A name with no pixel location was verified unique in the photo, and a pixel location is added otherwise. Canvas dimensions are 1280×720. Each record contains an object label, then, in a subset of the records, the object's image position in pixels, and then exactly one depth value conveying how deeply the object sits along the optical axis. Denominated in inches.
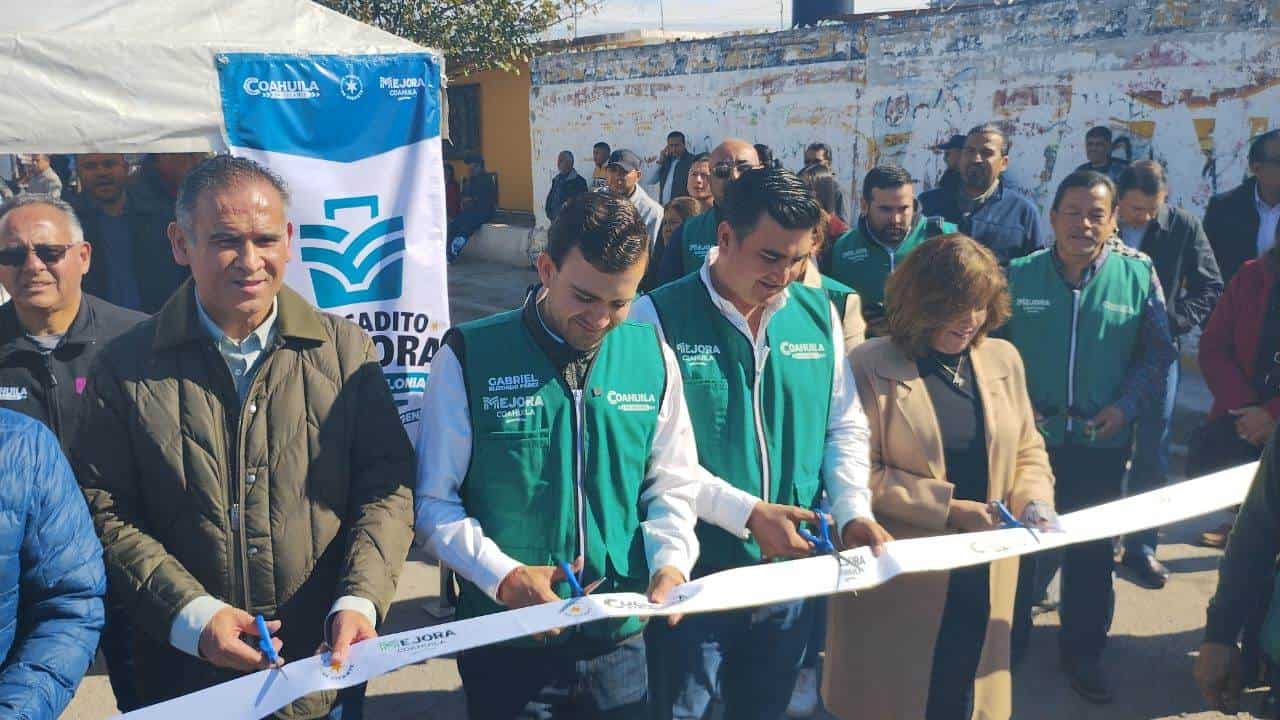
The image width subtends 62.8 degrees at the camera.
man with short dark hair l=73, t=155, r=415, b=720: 90.1
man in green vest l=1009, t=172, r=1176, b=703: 161.9
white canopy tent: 148.3
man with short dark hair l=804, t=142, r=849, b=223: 391.6
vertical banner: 157.6
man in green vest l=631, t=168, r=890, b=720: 113.7
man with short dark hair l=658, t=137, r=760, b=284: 213.9
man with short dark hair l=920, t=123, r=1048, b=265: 245.6
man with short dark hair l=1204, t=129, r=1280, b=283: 238.4
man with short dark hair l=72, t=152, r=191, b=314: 211.8
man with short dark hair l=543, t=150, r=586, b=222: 443.2
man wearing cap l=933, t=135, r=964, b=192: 287.1
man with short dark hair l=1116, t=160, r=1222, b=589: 214.8
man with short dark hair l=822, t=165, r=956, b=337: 199.2
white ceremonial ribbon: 87.5
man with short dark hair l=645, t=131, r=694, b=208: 479.5
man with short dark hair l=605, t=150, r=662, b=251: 311.9
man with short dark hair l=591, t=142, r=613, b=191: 537.0
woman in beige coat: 123.1
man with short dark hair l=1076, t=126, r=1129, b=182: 357.1
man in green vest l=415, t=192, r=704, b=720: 96.1
